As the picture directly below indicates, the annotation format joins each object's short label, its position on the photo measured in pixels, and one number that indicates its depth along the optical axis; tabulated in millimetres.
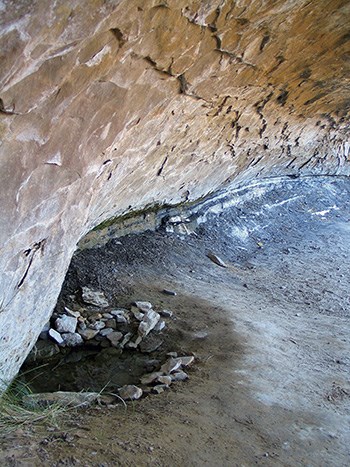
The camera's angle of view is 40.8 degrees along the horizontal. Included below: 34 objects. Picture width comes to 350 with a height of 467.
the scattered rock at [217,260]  6141
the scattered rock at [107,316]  4309
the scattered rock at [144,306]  4453
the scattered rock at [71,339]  3996
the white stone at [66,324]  4031
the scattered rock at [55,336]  3932
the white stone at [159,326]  4215
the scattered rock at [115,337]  4090
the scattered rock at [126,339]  4080
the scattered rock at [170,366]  3461
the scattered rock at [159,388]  3129
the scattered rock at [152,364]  3724
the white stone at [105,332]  4129
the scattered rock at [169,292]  4902
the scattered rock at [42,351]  3783
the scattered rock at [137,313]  4327
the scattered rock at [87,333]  4078
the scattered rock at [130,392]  3019
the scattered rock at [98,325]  4171
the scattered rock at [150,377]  3355
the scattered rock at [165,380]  3258
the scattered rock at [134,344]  4055
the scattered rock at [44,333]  3939
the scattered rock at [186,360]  3588
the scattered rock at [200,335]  4094
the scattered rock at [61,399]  2889
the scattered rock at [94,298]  4477
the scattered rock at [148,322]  4129
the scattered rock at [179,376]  3324
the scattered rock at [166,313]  4441
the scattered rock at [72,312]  4215
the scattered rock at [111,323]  4238
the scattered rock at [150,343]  4008
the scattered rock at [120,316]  4297
